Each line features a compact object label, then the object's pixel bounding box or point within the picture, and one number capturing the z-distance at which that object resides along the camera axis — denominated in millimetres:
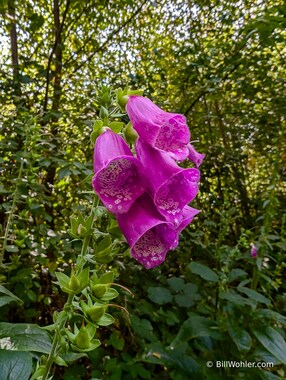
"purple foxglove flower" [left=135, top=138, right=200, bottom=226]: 123
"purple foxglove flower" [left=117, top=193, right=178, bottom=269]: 123
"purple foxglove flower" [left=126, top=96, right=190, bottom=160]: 133
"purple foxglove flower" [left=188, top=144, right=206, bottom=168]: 156
